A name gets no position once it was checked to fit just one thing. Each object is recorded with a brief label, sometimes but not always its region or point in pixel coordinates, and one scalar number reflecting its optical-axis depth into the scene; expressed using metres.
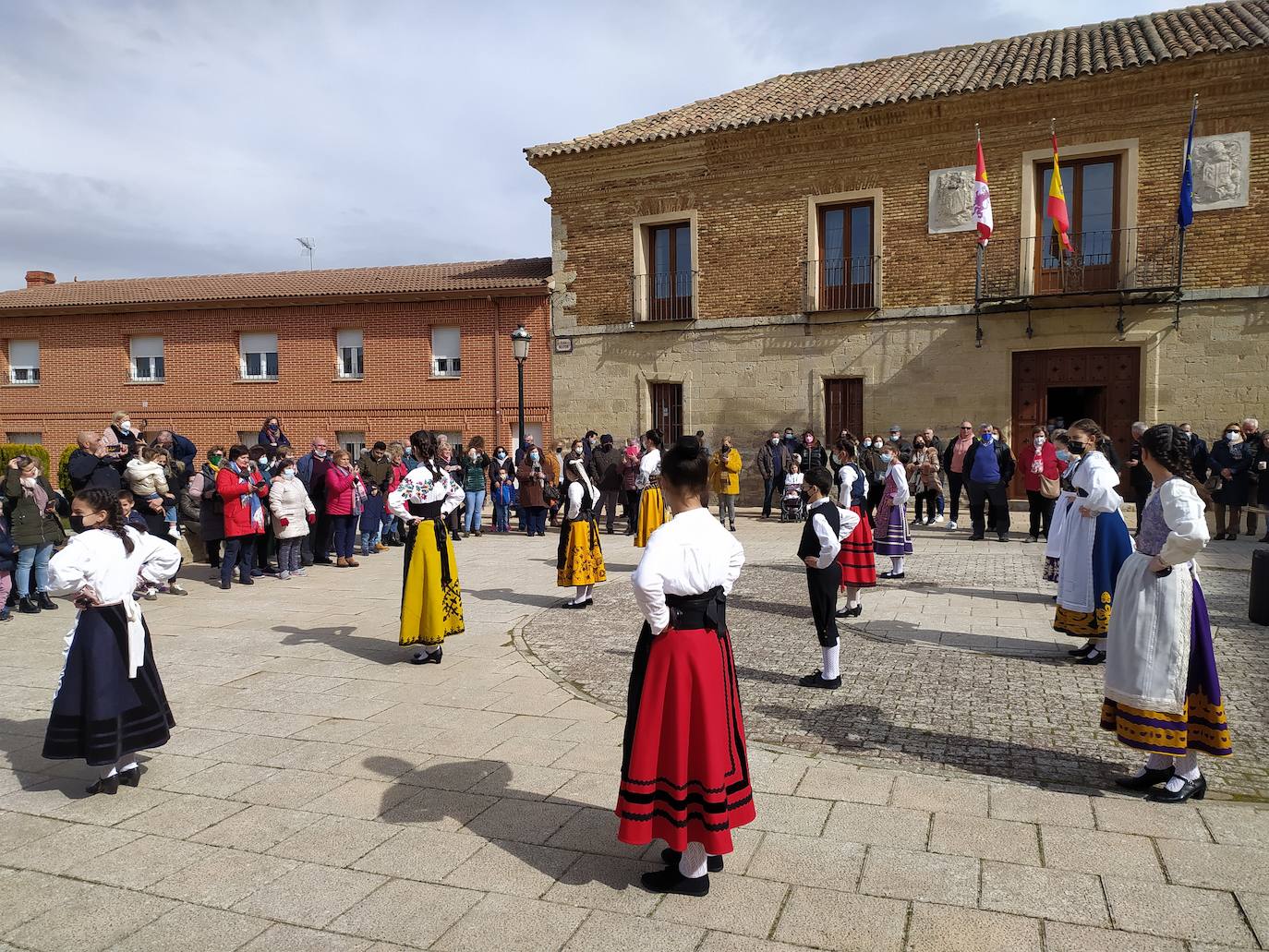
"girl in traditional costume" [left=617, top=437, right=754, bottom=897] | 3.31
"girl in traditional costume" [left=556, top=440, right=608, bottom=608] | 8.79
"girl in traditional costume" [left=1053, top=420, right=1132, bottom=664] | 6.40
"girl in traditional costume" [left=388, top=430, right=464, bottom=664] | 6.66
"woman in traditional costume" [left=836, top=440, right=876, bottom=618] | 7.96
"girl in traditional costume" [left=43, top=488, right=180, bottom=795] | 4.32
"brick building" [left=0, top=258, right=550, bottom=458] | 21.11
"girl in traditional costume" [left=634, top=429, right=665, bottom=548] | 10.20
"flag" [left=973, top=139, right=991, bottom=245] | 15.08
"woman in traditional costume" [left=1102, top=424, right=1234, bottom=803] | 4.14
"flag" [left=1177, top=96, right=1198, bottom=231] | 14.07
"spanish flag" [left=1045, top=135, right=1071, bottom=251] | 14.80
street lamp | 15.95
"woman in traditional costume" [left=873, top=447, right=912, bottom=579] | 9.80
